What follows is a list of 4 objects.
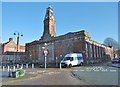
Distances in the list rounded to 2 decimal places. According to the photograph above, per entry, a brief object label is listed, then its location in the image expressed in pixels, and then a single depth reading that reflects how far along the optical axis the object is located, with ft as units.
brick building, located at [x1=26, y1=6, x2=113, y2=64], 81.19
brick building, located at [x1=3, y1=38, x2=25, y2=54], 150.84
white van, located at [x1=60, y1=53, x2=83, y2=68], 56.90
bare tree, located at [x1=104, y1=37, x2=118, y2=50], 166.37
